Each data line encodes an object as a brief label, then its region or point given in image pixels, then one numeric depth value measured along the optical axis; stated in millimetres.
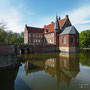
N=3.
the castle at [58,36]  28625
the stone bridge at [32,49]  26658
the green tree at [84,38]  49222
